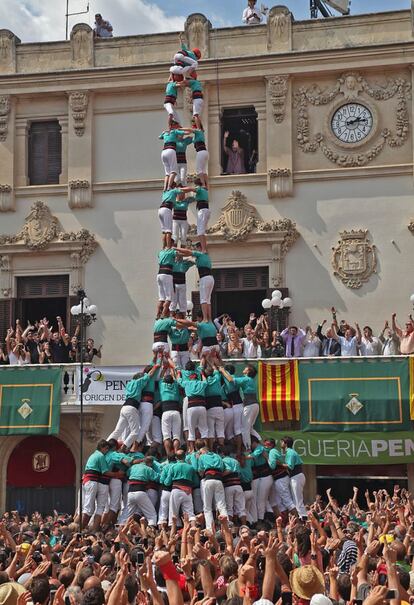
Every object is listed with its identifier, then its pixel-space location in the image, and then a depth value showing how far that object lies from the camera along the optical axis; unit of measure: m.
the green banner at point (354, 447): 24.98
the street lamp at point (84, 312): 24.98
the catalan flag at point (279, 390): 25.38
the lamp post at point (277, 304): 26.11
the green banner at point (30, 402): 26.41
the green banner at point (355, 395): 24.88
